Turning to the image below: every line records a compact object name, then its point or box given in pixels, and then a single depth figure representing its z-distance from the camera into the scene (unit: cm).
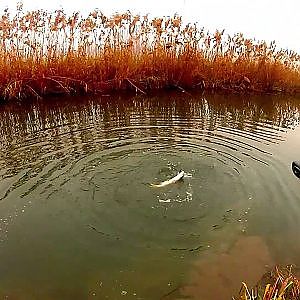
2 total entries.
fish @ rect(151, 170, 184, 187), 399
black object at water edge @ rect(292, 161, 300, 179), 379
